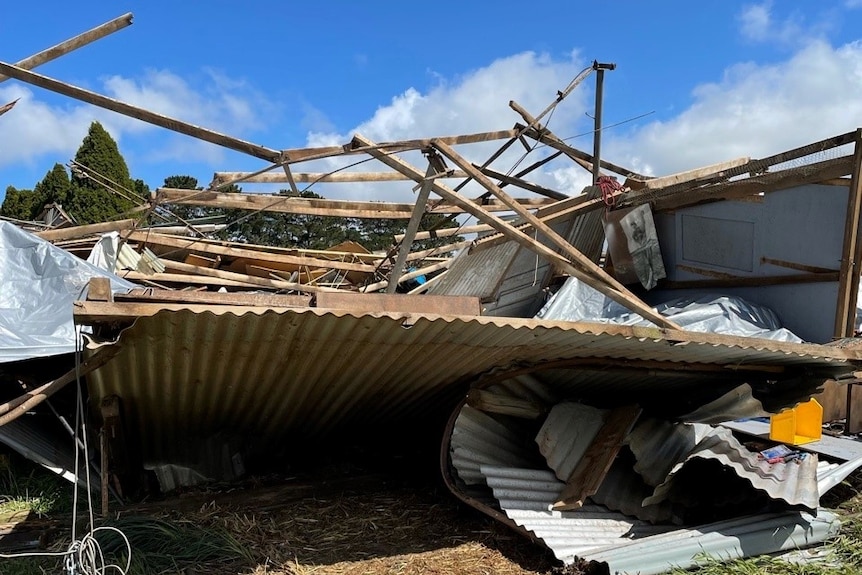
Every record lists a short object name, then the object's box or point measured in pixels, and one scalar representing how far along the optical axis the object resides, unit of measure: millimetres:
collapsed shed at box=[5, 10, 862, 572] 3738
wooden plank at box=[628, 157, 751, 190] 7855
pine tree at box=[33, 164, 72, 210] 22672
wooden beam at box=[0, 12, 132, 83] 5789
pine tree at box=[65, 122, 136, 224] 22234
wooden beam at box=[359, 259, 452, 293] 9328
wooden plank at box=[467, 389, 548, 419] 4816
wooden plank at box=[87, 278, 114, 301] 3326
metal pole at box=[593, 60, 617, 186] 8508
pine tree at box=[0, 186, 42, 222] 23969
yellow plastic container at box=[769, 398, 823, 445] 5590
